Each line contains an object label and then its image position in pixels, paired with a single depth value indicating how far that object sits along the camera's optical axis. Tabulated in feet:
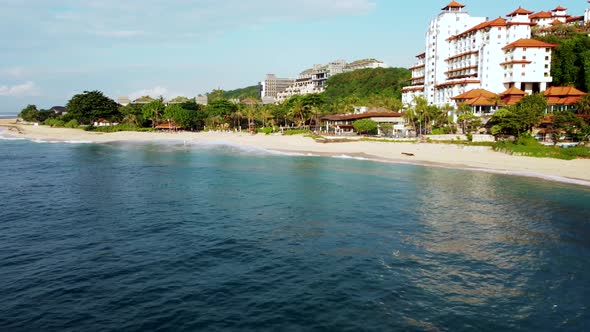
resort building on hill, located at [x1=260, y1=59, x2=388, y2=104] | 622.05
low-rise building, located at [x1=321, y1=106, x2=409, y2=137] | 266.77
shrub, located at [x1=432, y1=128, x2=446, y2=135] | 235.95
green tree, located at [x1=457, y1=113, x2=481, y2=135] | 223.59
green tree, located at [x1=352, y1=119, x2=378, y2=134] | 256.73
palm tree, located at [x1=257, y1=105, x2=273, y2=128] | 348.63
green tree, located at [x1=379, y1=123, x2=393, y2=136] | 259.19
